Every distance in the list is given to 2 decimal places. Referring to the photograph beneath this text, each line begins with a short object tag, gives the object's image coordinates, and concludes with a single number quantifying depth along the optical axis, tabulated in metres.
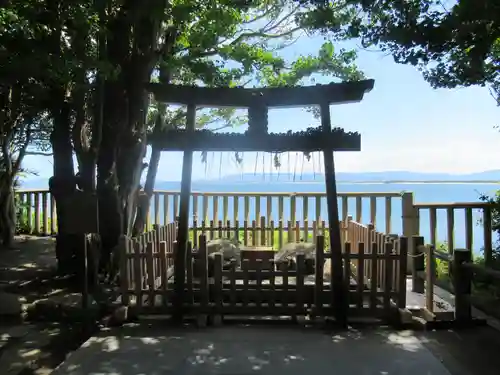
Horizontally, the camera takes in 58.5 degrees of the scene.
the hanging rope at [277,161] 4.74
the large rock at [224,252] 5.39
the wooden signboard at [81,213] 4.61
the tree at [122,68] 4.96
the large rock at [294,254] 5.50
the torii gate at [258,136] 4.49
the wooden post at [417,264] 5.27
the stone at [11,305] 4.59
